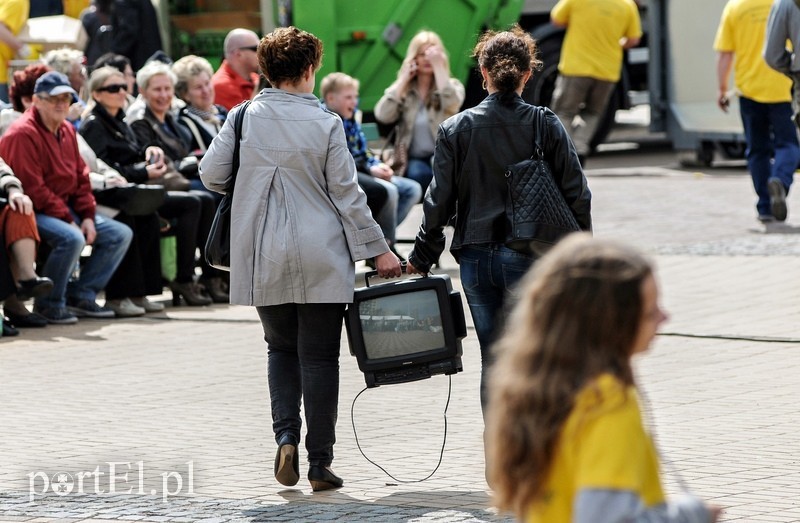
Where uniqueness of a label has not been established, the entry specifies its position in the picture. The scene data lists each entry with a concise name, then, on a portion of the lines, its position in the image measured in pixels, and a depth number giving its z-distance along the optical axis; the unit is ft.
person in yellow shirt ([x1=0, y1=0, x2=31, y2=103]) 86.12
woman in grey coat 35.14
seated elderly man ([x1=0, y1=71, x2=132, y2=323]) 59.41
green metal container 98.32
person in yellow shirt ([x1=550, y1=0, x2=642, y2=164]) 101.35
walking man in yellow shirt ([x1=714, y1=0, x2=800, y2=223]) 78.43
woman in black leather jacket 34.94
